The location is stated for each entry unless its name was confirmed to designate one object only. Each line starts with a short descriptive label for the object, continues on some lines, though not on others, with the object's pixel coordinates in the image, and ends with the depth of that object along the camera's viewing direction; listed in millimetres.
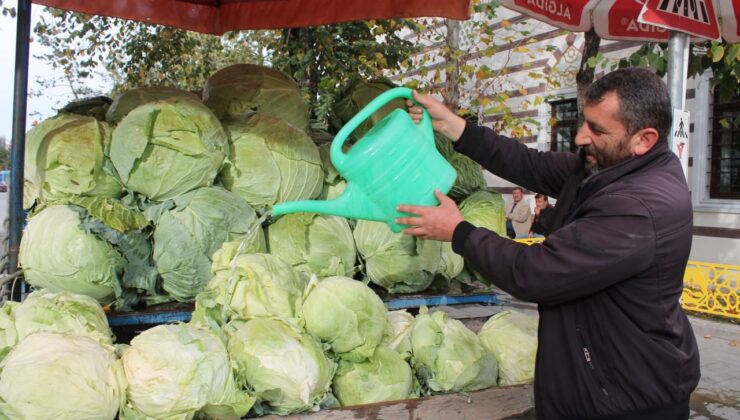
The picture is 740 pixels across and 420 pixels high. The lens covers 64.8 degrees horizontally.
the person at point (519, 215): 11289
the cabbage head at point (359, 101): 3639
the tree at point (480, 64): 9633
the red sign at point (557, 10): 4242
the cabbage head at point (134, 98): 3195
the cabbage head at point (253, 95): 3502
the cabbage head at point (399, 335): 2729
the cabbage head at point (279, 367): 2207
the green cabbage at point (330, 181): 3373
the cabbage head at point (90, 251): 2637
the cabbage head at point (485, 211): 3406
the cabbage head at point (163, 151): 2766
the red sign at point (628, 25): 4480
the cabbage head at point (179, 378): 2076
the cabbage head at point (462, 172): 3570
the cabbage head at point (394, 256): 3096
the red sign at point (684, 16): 3221
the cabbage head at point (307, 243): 2982
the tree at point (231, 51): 7828
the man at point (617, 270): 1899
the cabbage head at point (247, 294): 2473
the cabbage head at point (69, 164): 2789
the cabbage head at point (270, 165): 3033
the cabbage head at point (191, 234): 2758
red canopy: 3859
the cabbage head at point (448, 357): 2535
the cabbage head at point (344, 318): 2436
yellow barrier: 7789
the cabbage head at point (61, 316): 2283
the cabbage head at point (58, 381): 1958
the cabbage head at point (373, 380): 2439
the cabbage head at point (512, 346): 2771
